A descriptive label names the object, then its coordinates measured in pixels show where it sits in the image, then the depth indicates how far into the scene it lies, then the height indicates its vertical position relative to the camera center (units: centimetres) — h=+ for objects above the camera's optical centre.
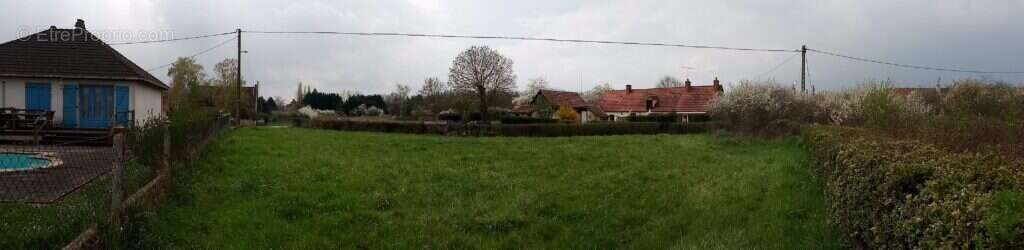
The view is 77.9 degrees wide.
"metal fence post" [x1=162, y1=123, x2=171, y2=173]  844 -38
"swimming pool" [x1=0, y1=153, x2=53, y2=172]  902 -63
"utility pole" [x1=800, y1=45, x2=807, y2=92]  2773 +252
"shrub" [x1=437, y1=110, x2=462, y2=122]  4373 +52
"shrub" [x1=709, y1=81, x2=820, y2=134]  2325 +67
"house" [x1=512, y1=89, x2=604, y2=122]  5374 +171
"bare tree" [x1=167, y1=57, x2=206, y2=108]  4734 +368
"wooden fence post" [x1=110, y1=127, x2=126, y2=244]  536 -53
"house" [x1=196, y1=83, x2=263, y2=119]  4539 +195
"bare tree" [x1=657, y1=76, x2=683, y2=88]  8350 +568
